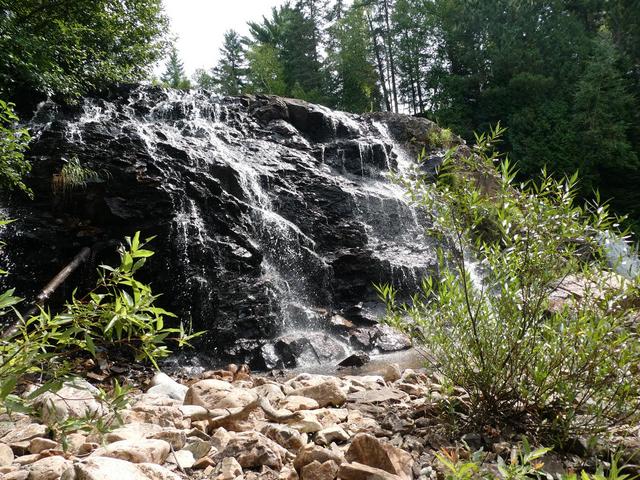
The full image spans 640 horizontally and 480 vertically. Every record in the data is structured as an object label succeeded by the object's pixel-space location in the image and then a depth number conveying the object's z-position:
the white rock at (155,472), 1.93
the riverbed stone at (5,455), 2.06
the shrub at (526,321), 2.35
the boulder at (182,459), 2.28
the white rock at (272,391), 3.67
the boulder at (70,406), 2.56
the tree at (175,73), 37.23
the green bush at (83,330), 1.36
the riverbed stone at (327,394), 3.48
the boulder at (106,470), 1.75
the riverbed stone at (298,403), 3.29
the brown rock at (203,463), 2.30
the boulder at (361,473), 2.02
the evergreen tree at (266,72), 29.20
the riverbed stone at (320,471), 2.10
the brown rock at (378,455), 2.17
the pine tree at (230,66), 38.12
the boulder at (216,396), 3.11
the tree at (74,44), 8.16
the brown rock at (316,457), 2.22
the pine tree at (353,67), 28.22
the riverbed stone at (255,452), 2.28
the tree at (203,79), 41.36
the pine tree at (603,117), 18.53
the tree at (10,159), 5.91
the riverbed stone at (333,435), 2.64
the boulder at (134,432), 2.35
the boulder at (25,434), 2.37
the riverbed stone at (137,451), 2.11
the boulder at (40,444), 2.28
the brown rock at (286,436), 2.53
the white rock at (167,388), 4.02
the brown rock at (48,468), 1.92
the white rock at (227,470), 2.14
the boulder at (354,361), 6.32
